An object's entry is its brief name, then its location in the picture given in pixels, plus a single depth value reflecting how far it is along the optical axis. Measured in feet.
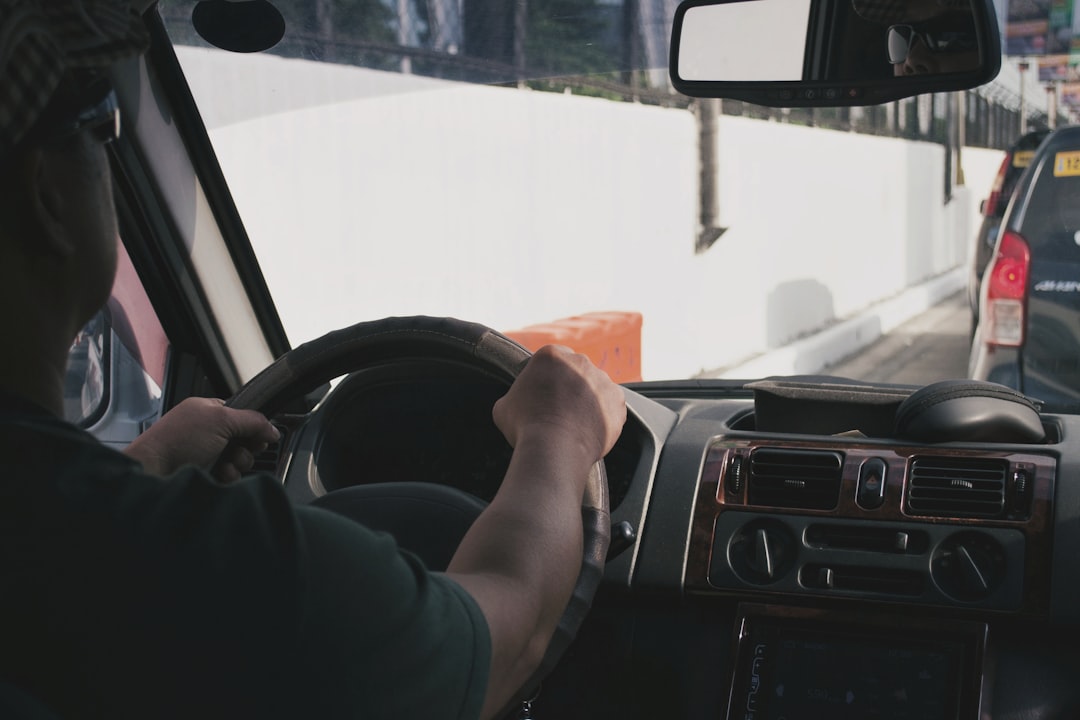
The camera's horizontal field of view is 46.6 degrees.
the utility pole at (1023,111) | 59.57
